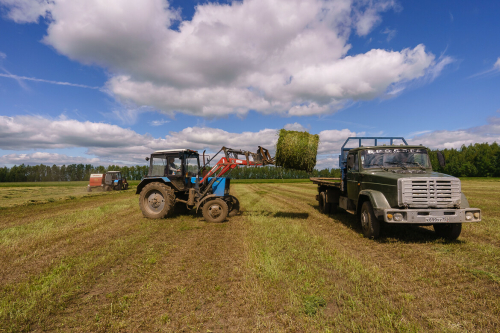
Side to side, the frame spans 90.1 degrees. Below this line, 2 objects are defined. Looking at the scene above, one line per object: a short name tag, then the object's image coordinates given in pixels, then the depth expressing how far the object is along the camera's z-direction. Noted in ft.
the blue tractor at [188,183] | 31.96
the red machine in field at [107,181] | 95.82
